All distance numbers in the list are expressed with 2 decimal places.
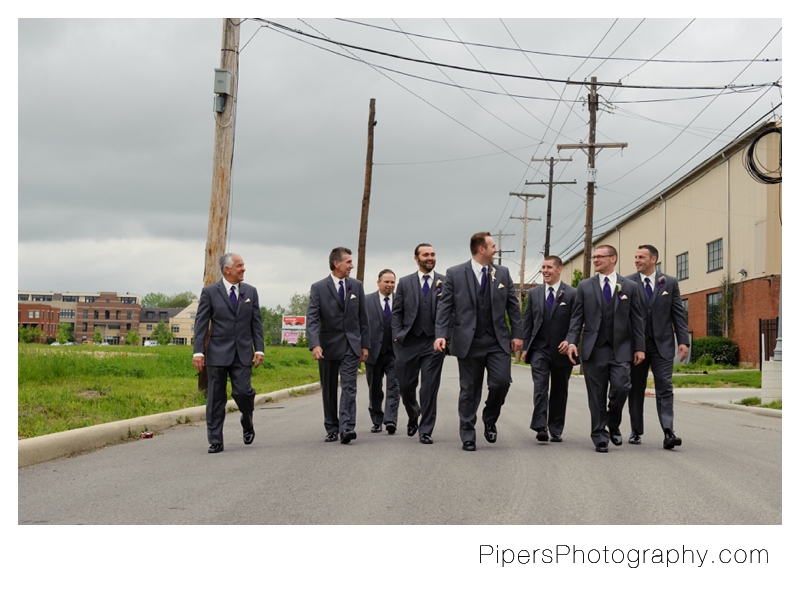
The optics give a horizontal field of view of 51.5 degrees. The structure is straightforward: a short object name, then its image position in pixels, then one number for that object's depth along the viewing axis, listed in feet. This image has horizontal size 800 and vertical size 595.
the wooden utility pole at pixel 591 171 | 104.53
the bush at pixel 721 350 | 117.80
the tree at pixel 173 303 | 651.33
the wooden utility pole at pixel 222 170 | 47.29
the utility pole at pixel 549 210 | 162.91
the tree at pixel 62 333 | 301.63
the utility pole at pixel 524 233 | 188.28
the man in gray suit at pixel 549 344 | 32.12
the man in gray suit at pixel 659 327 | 30.71
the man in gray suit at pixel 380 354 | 36.04
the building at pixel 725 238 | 108.47
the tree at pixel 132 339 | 380.25
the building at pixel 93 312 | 547.49
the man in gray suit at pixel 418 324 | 32.16
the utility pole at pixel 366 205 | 112.98
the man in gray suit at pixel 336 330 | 31.40
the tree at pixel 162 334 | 432.95
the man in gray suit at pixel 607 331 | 29.96
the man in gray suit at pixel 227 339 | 29.07
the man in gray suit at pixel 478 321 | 29.40
